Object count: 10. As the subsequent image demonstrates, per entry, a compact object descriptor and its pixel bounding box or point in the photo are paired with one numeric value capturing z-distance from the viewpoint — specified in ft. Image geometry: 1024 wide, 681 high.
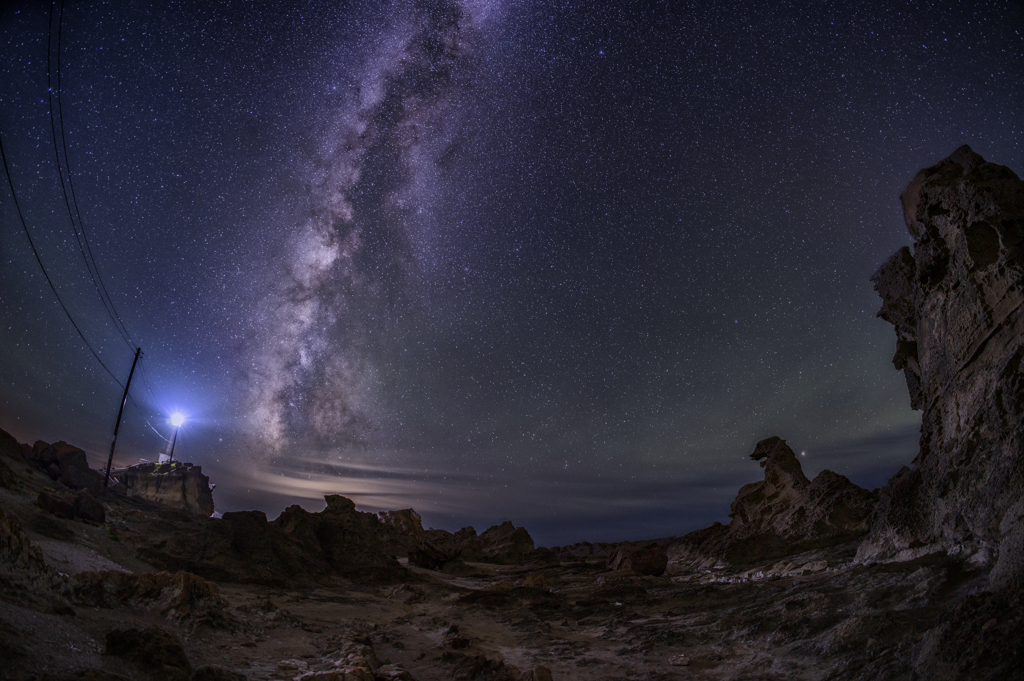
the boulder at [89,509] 53.31
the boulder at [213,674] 19.77
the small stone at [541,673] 25.81
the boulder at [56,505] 49.65
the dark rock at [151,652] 19.22
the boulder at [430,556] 104.12
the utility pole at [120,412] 95.04
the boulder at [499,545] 140.36
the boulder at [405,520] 163.63
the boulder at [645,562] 79.56
